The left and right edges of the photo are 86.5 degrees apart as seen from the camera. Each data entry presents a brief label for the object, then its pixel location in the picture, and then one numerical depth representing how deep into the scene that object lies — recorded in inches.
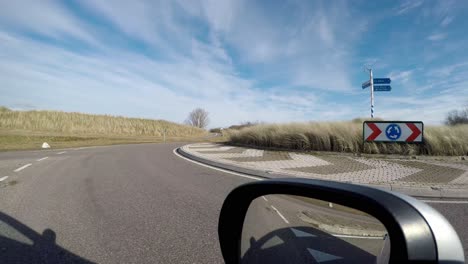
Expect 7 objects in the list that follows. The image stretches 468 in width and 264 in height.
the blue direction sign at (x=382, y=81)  754.8
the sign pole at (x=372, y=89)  747.4
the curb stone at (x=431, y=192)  216.7
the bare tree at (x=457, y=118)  998.9
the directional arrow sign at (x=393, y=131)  402.0
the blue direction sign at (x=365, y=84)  778.8
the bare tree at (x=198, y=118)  3453.7
